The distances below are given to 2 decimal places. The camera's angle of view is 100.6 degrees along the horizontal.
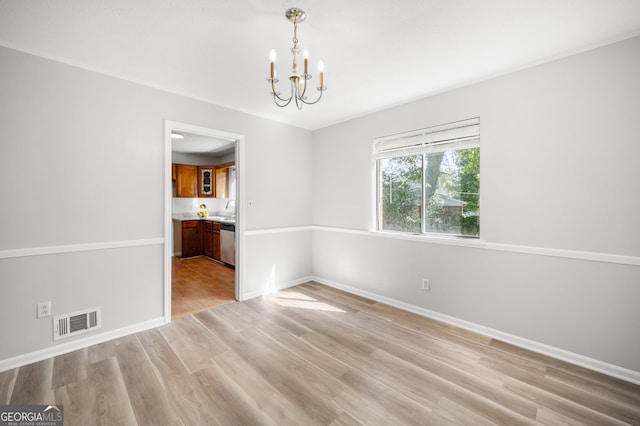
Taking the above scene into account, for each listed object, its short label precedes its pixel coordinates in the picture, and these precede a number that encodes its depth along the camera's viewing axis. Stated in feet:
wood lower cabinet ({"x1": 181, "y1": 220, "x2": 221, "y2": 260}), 19.75
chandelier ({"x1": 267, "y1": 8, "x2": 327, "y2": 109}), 5.42
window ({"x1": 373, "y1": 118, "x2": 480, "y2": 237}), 9.49
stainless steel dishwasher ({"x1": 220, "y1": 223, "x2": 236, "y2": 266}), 17.01
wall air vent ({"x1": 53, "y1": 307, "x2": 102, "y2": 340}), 7.72
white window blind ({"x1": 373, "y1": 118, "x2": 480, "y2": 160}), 9.27
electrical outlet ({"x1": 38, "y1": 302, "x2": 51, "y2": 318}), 7.46
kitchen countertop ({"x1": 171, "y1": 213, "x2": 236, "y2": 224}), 19.45
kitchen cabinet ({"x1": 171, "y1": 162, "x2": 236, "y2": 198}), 20.97
